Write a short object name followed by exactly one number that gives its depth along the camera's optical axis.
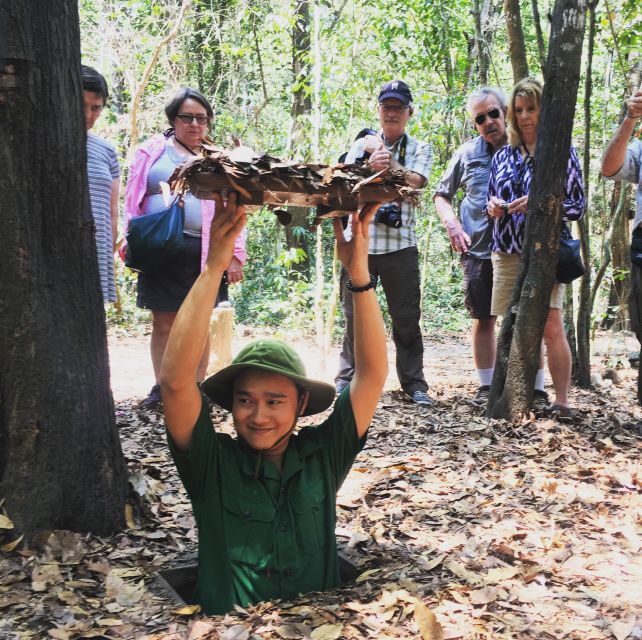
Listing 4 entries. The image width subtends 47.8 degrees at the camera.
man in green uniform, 2.68
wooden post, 8.26
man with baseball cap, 6.05
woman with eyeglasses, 5.21
